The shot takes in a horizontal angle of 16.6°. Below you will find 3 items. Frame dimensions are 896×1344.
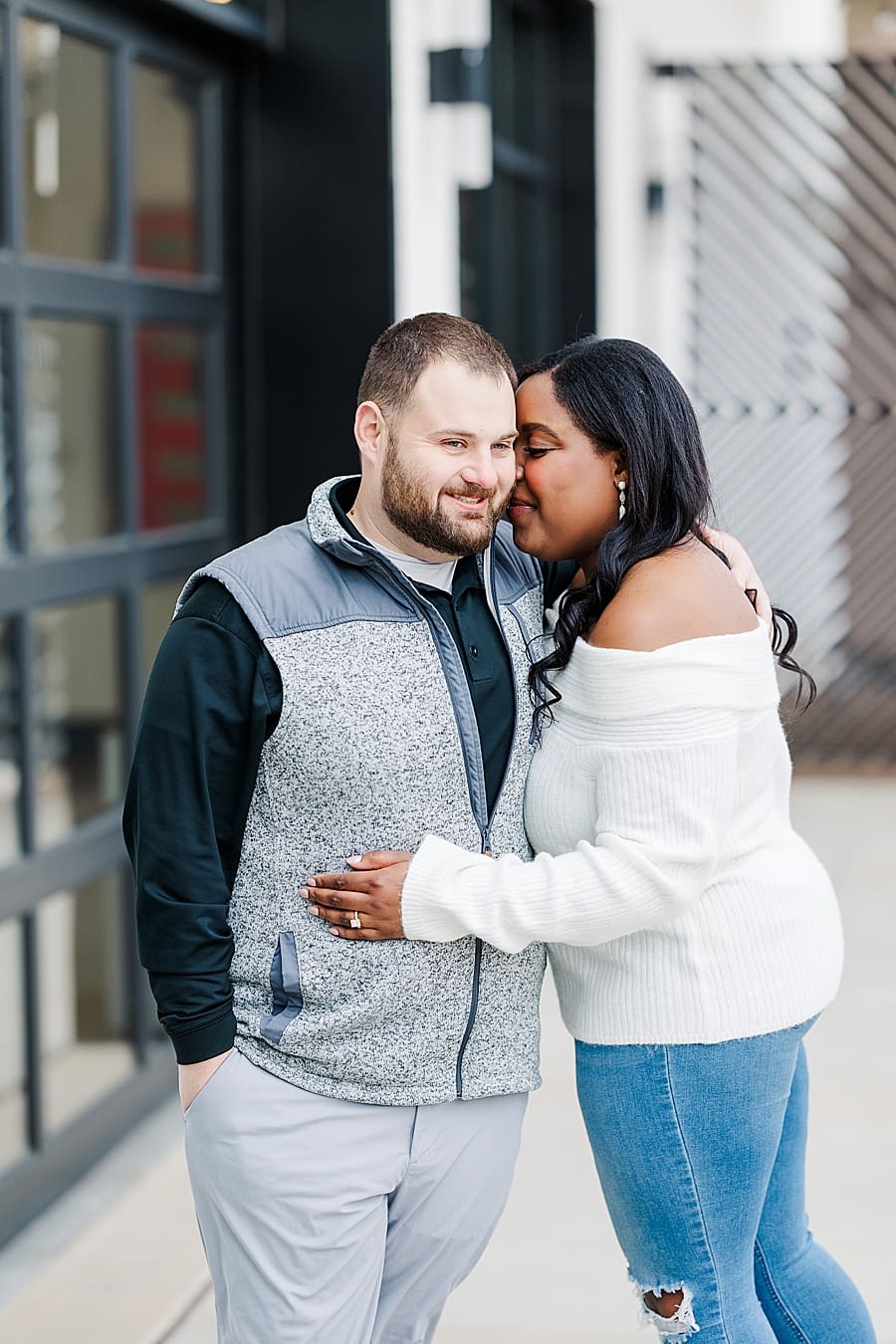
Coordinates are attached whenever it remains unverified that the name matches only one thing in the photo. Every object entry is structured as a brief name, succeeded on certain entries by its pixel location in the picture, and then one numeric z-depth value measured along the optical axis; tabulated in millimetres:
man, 3124
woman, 3145
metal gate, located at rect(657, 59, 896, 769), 10458
